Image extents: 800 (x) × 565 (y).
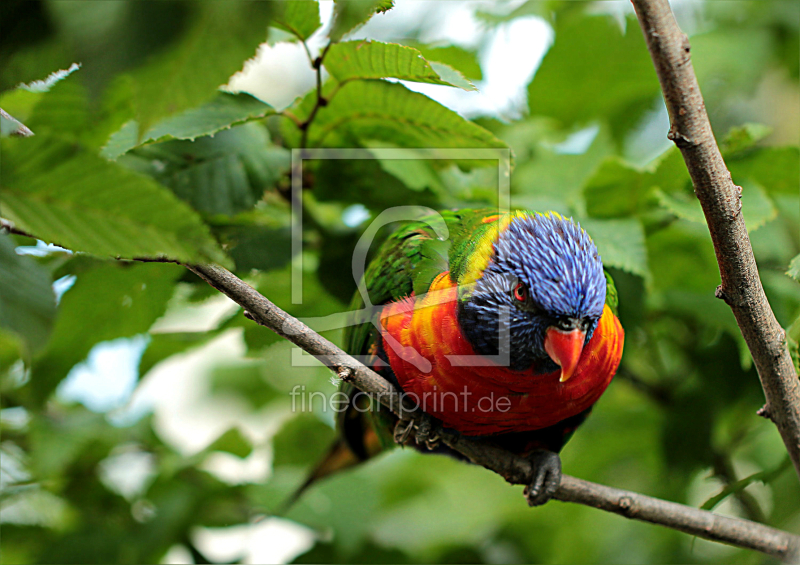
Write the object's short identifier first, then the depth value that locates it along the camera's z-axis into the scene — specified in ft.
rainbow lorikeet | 3.28
